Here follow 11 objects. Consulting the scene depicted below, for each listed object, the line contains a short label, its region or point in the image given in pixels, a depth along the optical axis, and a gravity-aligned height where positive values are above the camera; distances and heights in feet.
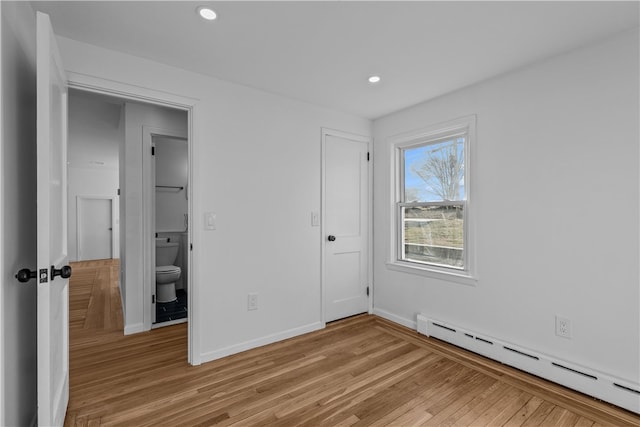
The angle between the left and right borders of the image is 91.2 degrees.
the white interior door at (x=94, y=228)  26.17 -1.16
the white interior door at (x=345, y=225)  11.28 -0.40
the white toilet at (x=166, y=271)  13.13 -2.37
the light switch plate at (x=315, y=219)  10.74 -0.16
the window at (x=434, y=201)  9.55 +0.45
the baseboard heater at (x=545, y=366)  6.38 -3.64
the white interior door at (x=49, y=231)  4.47 -0.25
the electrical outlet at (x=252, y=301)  9.29 -2.59
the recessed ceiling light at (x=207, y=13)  5.74 +3.78
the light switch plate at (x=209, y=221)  8.45 -0.17
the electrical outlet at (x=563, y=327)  7.19 -2.63
